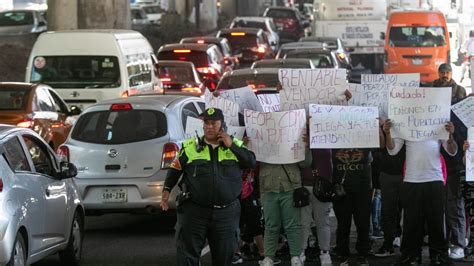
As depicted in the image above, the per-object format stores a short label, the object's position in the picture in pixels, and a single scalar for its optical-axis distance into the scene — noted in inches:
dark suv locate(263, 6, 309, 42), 2209.6
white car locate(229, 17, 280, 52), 1768.9
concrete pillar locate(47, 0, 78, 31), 1208.2
